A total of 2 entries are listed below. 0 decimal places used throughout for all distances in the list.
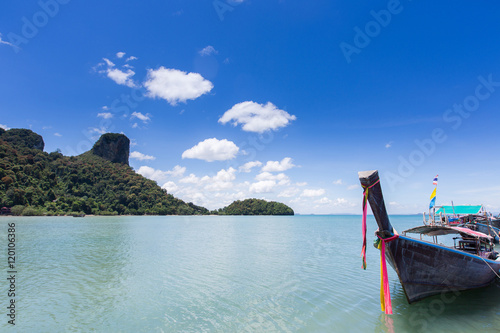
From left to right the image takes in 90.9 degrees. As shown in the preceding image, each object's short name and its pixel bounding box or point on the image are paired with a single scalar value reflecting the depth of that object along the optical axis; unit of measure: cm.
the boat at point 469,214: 2581
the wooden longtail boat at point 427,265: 798
